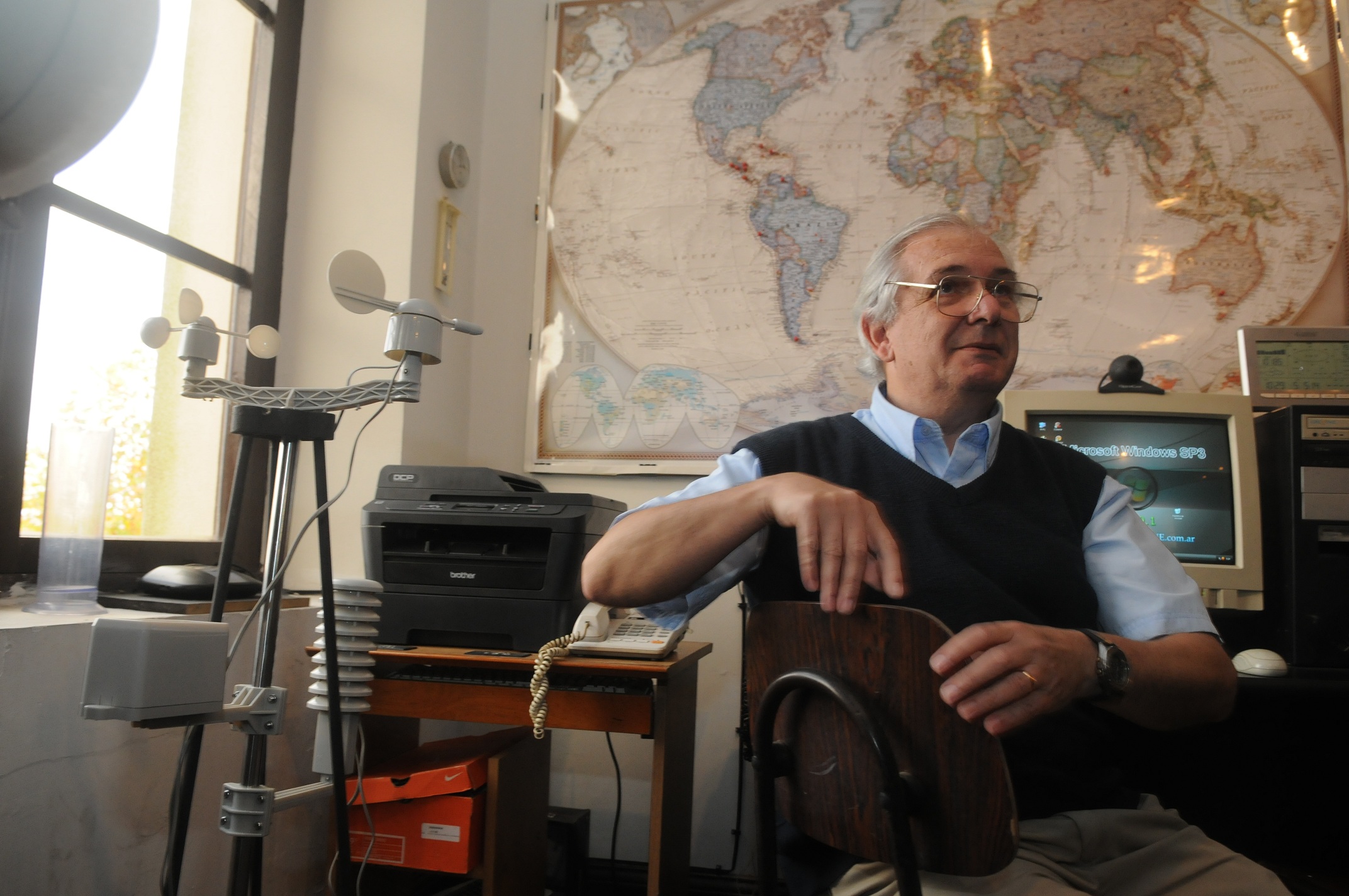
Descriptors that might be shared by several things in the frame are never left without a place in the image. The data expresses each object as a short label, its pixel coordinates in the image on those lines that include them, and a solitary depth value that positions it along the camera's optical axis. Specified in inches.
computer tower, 61.9
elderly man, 32.9
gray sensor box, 31.9
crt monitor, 66.8
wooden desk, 57.4
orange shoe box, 61.3
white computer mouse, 58.6
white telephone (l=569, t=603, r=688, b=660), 59.5
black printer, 63.3
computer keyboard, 58.1
